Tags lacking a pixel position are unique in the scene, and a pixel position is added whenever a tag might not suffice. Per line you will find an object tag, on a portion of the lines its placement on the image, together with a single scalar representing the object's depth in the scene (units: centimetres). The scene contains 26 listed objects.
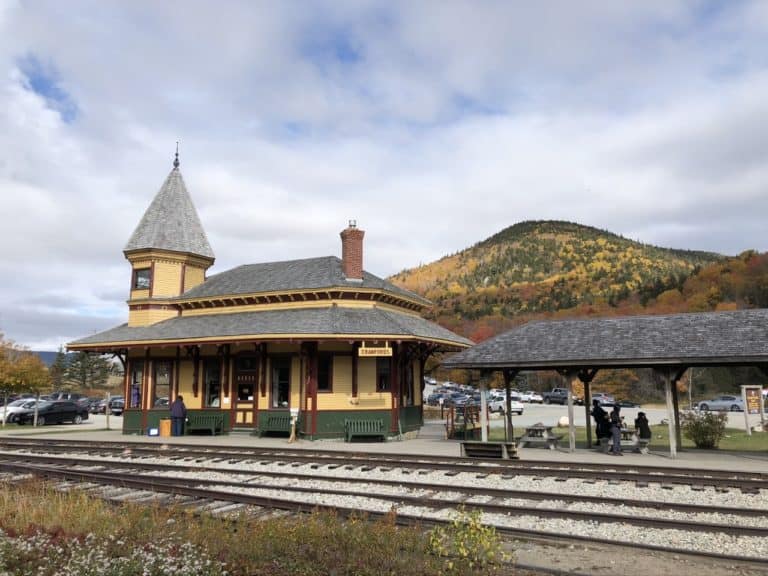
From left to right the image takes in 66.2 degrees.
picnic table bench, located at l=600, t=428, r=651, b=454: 1741
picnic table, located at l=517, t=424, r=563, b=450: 1855
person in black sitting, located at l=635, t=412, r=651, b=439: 1770
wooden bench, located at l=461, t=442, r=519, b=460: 1562
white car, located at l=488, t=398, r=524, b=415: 4319
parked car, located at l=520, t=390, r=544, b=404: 6011
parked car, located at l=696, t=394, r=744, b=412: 4553
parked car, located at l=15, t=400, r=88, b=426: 3450
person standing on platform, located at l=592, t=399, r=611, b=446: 1795
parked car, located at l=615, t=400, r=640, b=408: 5194
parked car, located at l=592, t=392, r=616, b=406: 5102
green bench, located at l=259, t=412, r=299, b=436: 2206
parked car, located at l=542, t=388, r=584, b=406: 5775
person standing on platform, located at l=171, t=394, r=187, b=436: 2367
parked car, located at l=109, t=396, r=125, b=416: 4611
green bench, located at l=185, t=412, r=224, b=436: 2352
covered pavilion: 1602
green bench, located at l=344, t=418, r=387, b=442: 2164
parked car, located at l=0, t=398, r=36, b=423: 3493
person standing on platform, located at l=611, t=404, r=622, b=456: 1702
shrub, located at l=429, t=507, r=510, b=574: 624
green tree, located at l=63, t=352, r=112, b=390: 7738
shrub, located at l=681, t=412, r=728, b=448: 1953
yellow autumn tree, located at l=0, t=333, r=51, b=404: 3300
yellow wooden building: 2205
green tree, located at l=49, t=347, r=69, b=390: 7289
